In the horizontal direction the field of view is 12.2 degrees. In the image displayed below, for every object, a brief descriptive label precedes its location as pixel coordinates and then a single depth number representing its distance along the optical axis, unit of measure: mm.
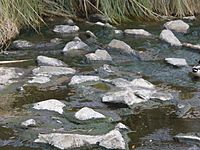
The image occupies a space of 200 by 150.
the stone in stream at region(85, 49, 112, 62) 7366
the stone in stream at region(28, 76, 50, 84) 6411
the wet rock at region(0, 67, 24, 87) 6385
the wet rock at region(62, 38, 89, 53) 7880
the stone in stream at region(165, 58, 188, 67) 7078
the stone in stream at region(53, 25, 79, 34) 9073
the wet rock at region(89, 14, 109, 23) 9646
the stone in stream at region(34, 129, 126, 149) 4579
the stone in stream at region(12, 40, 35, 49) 7979
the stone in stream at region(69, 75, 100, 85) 6345
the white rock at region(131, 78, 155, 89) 6174
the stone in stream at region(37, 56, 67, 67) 7136
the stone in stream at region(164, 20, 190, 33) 9178
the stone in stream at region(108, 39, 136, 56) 7709
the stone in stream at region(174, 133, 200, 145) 4741
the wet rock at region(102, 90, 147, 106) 5614
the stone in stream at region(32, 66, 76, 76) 6707
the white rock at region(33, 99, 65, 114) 5465
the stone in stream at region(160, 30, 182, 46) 8249
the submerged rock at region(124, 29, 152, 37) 8743
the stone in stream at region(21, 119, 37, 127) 5053
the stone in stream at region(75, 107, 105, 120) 5219
